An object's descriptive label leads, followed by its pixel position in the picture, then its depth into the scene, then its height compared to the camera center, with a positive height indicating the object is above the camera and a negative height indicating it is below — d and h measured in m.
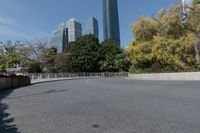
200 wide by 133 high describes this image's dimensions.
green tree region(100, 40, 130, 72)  27.25 +2.66
